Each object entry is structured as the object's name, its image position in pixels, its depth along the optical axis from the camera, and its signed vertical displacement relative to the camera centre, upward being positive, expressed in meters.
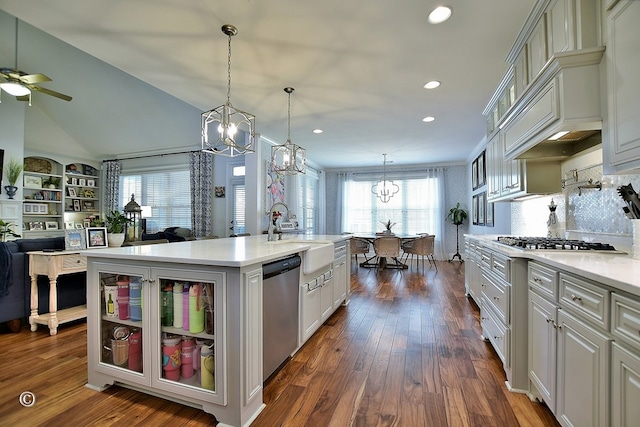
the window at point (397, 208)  7.85 +0.18
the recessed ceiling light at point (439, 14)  2.04 +1.45
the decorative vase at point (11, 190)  5.62 +0.53
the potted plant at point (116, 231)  3.33 -0.18
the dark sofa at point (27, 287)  2.79 -0.74
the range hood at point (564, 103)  1.61 +0.68
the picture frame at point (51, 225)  7.07 -0.21
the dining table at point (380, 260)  6.18 -1.04
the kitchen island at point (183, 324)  1.54 -0.65
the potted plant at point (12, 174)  5.62 +0.83
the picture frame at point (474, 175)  6.26 +0.87
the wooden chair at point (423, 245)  6.08 -0.66
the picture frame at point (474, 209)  6.45 +0.09
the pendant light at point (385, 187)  7.65 +0.73
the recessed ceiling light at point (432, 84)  3.15 +1.44
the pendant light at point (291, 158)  3.55 +0.71
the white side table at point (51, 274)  2.79 -0.57
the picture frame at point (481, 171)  5.60 +0.85
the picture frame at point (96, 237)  3.14 -0.23
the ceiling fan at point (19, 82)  3.34 +1.60
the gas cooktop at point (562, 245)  1.85 -0.22
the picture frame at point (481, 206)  5.68 +0.16
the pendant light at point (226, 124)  2.33 +0.77
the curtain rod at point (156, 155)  6.86 +1.51
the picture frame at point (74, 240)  3.01 -0.25
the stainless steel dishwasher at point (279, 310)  1.85 -0.67
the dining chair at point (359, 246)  6.23 -0.69
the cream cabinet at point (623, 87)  1.33 +0.61
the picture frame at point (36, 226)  6.78 -0.22
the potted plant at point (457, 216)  7.24 -0.06
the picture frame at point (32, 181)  6.66 +0.83
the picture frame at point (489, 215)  5.22 -0.03
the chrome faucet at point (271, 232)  2.93 -0.18
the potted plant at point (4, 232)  4.45 -0.23
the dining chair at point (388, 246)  5.84 -0.65
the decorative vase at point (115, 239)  3.32 -0.27
